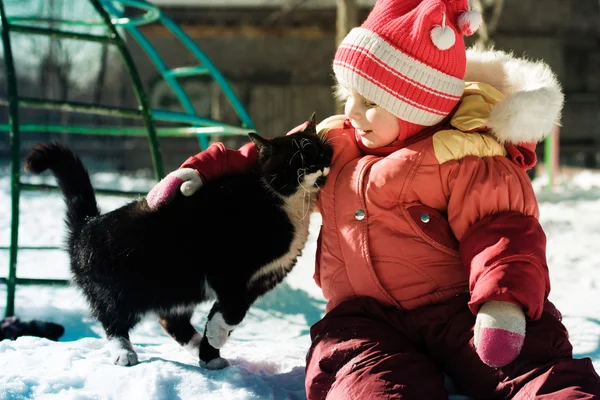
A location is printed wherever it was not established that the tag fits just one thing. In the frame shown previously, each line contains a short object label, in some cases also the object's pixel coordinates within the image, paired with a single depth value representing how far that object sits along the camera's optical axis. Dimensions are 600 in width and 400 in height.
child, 1.74
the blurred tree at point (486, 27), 7.32
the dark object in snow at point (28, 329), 2.25
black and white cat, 1.89
